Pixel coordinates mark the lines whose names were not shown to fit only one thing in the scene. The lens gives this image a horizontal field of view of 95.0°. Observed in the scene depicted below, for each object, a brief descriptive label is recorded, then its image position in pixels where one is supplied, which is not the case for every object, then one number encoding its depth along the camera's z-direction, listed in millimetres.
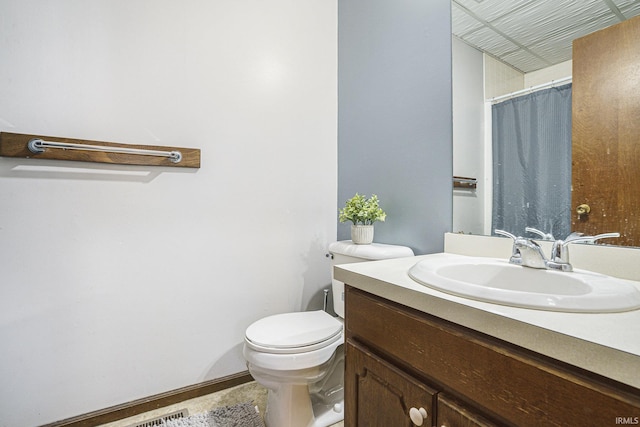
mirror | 841
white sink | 515
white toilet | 1096
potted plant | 1436
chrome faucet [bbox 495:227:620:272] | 732
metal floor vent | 1275
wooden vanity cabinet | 411
